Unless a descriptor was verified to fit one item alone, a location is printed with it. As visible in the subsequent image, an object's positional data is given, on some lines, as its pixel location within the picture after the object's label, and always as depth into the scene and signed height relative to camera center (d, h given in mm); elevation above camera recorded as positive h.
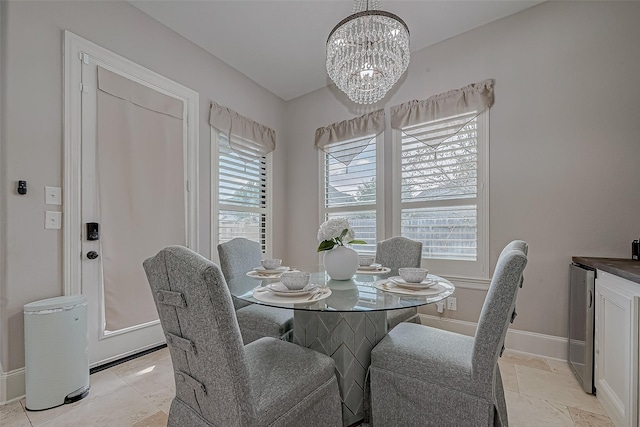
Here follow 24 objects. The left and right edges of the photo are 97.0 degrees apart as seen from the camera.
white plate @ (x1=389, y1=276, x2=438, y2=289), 1432 -373
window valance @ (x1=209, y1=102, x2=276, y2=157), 3035 +954
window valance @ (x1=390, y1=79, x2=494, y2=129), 2542 +1039
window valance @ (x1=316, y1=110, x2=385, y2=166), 3180 +923
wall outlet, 2686 -872
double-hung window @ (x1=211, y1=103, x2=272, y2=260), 3041 +290
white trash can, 1658 -849
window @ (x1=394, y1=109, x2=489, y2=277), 2590 +218
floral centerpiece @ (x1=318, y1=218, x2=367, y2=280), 1660 -224
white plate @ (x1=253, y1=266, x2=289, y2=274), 1900 -397
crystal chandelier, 1765 +1064
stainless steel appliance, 1771 -737
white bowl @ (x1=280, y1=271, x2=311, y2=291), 1330 -320
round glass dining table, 1270 -573
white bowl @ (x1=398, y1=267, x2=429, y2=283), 1472 -326
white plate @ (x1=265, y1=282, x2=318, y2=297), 1302 -369
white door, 2012 -24
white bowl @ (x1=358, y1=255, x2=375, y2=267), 2066 -358
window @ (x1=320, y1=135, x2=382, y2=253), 3221 +327
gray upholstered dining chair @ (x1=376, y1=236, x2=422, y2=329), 2252 -346
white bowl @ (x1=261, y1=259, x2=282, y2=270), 1974 -363
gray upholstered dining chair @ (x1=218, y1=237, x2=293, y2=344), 1824 -688
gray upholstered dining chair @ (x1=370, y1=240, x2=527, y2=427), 1079 -685
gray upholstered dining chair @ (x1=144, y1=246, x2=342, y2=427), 875 -541
